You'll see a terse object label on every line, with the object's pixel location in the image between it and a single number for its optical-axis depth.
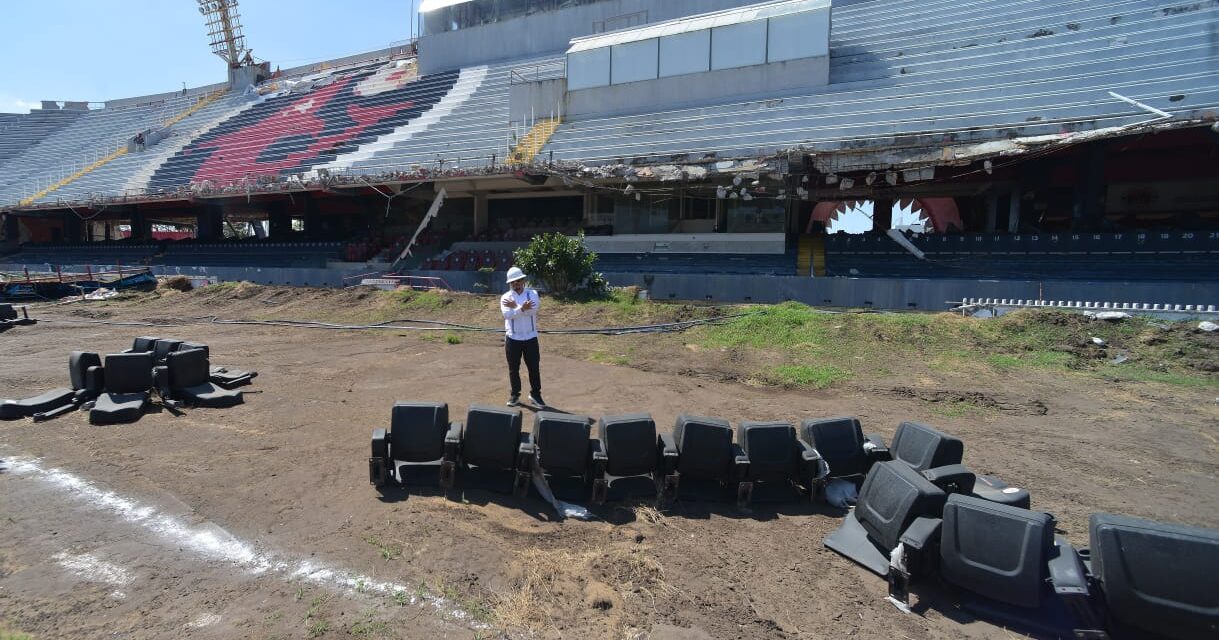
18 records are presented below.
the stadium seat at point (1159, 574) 2.52
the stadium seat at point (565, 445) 4.31
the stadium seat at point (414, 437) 4.51
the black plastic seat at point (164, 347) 7.21
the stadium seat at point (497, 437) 4.42
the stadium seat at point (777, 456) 4.31
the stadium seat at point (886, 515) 3.30
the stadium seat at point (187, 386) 6.68
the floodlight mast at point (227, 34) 41.84
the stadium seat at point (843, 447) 4.48
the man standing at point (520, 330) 6.50
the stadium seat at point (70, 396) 6.25
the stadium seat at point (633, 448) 4.34
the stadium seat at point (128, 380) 6.36
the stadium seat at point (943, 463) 3.77
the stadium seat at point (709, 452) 4.30
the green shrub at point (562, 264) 15.03
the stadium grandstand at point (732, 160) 14.90
